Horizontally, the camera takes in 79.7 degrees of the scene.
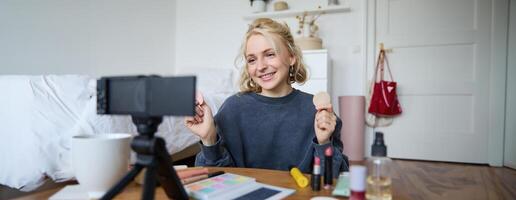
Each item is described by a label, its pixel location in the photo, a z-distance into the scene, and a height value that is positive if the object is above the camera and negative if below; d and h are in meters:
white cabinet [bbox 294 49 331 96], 2.52 +0.18
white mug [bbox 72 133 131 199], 0.40 -0.09
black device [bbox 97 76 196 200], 0.31 -0.02
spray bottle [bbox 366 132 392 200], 0.41 -0.11
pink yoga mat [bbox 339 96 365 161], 2.57 -0.30
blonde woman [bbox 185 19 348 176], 0.79 -0.07
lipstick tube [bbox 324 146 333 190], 0.49 -0.12
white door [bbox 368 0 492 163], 2.49 +0.16
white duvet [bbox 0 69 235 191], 1.08 -0.13
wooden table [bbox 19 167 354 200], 0.44 -0.15
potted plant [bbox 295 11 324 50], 2.61 +0.60
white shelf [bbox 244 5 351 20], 2.79 +0.75
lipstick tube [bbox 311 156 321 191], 0.48 -0.13
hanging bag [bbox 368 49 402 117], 2.57 -0.06
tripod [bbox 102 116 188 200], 0.34 -0.08
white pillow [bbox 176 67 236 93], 2.73 +0.10
